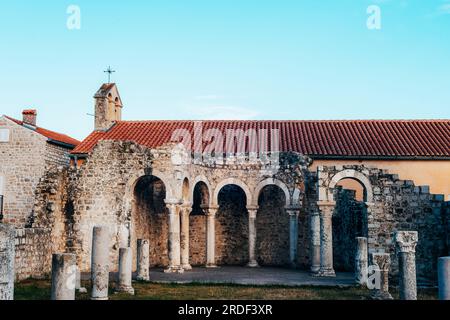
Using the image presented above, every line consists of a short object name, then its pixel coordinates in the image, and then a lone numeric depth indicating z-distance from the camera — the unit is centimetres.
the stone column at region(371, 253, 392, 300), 1380
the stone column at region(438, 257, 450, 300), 1002
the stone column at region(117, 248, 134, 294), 1438
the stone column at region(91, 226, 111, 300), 1235
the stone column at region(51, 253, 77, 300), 1012
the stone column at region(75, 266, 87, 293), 1427
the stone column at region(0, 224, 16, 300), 883
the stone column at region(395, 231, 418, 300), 1223
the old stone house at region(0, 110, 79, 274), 2759
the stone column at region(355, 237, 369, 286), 1612
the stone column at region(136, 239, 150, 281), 1677
